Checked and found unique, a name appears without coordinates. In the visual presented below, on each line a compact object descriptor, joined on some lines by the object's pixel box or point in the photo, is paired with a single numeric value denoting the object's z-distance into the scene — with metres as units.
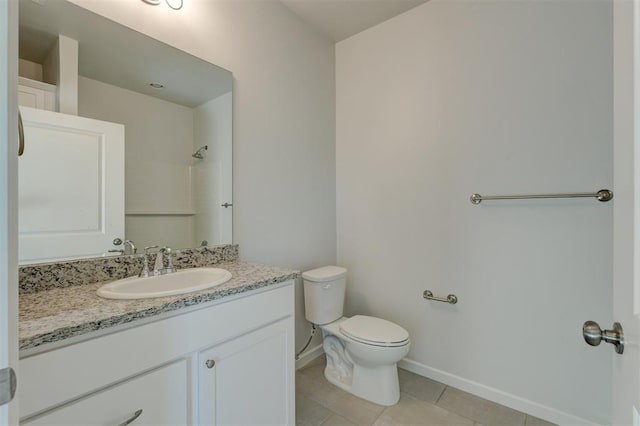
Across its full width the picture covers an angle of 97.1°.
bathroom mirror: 1.10
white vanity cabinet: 0.69
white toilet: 1.61
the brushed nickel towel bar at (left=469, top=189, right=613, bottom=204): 1.33
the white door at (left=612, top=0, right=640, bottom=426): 0.46
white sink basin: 0.94
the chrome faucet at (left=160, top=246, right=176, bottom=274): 1.29
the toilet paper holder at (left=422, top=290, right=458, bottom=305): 1.80
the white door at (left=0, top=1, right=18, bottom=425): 0.35
